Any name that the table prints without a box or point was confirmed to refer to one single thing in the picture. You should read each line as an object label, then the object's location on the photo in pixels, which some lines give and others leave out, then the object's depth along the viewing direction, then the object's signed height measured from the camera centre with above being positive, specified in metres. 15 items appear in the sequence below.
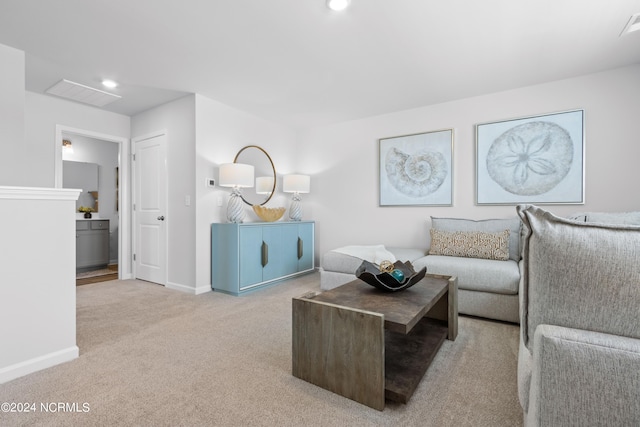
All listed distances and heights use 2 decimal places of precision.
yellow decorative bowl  3.78 -0.02
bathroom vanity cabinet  4.74 -0.53
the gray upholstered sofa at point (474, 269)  2.39 -0.52
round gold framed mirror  3.93 +0.54
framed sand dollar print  2.94 +0.54
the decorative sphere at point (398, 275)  1.79 -0.39
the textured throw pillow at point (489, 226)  2.89 -0.16
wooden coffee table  1.34 -0.65
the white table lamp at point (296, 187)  4.21 +0.35
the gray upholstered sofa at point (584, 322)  0.66 -0.28
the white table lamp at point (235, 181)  3.29 +0.34
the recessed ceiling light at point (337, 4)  1.85 +1.32
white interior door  3.71 +0.03
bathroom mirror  4.99 +0.56
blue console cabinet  3.25 -0.51
